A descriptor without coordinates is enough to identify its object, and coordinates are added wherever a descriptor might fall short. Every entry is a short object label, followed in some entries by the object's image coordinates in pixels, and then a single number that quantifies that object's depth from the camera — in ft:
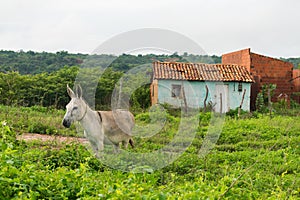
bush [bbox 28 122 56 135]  34.99
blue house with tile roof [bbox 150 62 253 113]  59.62
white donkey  23.08
